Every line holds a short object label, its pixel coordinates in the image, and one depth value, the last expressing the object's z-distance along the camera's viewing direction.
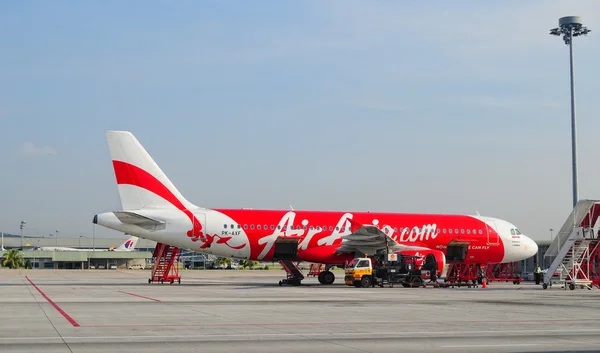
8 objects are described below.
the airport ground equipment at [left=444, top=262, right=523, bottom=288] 46.31
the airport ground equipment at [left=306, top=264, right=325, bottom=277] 56.33
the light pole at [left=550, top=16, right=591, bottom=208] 61.19
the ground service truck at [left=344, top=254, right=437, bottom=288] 41.22
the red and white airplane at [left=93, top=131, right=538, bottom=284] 41.12
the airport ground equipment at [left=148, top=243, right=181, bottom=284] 44.56
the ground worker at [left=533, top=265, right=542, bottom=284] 53.97
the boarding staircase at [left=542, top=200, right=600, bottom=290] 42.03
